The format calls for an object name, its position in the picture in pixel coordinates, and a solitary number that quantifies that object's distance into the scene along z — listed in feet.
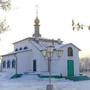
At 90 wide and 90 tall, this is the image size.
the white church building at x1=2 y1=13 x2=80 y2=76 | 56.51
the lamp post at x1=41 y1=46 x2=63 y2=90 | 31.10
